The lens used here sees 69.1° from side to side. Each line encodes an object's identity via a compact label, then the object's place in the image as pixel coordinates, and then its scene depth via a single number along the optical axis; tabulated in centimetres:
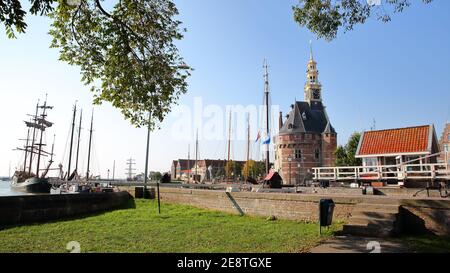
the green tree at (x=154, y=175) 14312
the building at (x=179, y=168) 15388
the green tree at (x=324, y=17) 1035
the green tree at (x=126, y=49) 952
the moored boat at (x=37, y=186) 3694
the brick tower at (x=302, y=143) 6994
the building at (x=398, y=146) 2436
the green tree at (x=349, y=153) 5728
